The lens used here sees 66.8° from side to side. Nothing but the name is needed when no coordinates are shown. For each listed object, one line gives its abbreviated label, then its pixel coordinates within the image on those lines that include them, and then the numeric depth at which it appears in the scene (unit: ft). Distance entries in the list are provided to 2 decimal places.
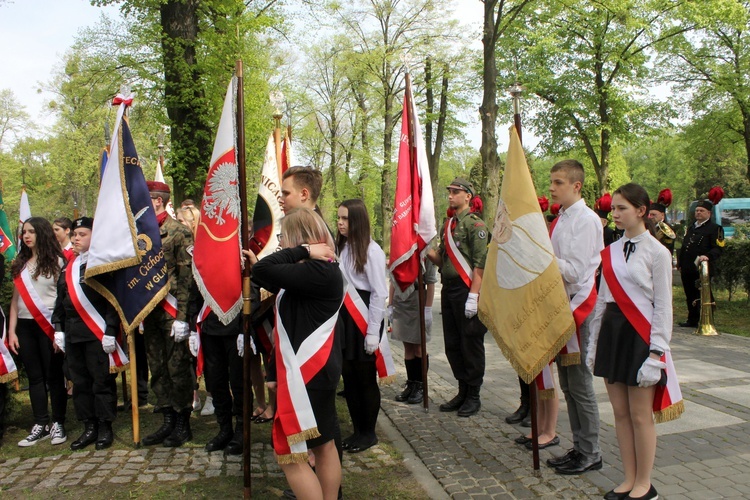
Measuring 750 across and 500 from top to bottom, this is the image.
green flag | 27.09
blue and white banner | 15.94
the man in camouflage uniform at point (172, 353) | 16.92
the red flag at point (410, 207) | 19.45
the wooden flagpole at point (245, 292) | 12.75
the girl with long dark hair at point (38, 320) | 17.74
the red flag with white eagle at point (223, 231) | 13.64
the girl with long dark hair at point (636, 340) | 11.55
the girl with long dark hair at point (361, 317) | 15.75
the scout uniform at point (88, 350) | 16.52
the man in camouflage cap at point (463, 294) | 18.56
